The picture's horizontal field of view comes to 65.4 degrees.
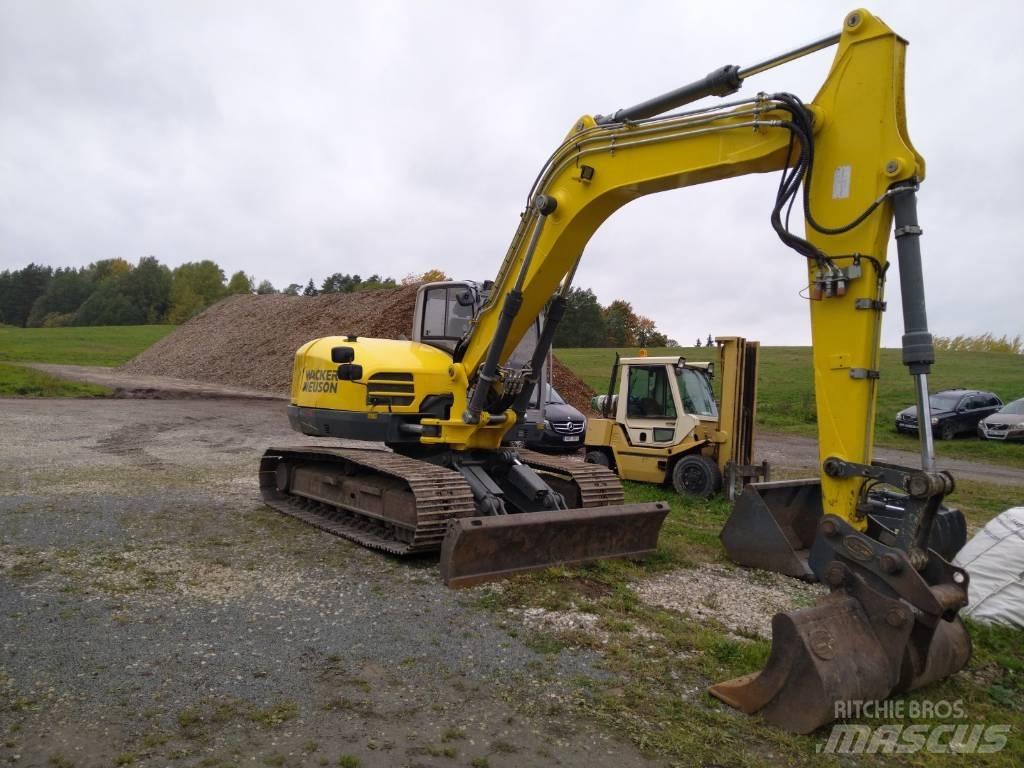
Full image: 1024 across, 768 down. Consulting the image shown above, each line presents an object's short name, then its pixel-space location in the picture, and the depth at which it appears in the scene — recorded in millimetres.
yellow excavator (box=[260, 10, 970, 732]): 4020
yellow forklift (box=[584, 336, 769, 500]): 10859
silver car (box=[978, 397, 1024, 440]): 22125
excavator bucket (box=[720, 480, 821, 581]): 6938
